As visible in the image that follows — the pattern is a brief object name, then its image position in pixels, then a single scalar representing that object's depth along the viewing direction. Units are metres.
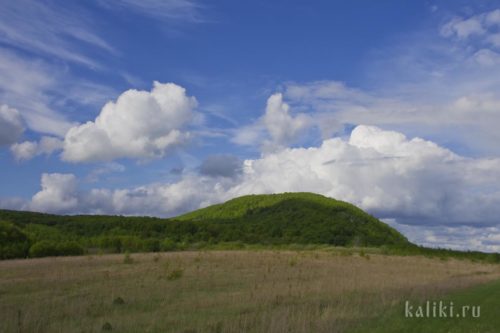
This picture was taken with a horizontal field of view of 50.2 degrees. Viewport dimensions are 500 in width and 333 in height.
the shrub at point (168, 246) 67.46
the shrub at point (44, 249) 49.91
